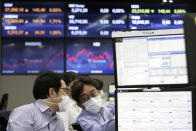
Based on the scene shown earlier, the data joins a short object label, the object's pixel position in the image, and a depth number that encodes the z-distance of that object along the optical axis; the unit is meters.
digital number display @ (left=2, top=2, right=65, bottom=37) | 5.49
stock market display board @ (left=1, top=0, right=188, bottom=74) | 5.45
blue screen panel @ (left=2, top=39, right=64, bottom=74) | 5.42
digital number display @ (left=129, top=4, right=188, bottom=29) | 5.62
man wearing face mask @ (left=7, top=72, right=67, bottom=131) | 2.46
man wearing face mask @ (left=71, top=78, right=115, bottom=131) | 2.40
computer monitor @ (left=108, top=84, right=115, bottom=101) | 5.53
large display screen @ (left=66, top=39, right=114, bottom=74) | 5.46
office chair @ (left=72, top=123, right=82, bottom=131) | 2.50
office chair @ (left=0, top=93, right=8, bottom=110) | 5.23
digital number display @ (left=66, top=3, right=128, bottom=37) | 5.55
